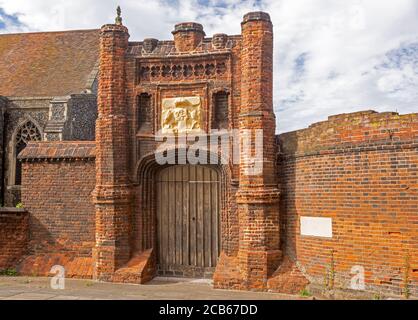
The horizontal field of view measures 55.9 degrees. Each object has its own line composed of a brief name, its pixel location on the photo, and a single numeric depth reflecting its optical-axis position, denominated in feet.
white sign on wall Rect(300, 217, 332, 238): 26.94
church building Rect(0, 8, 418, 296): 24.63
